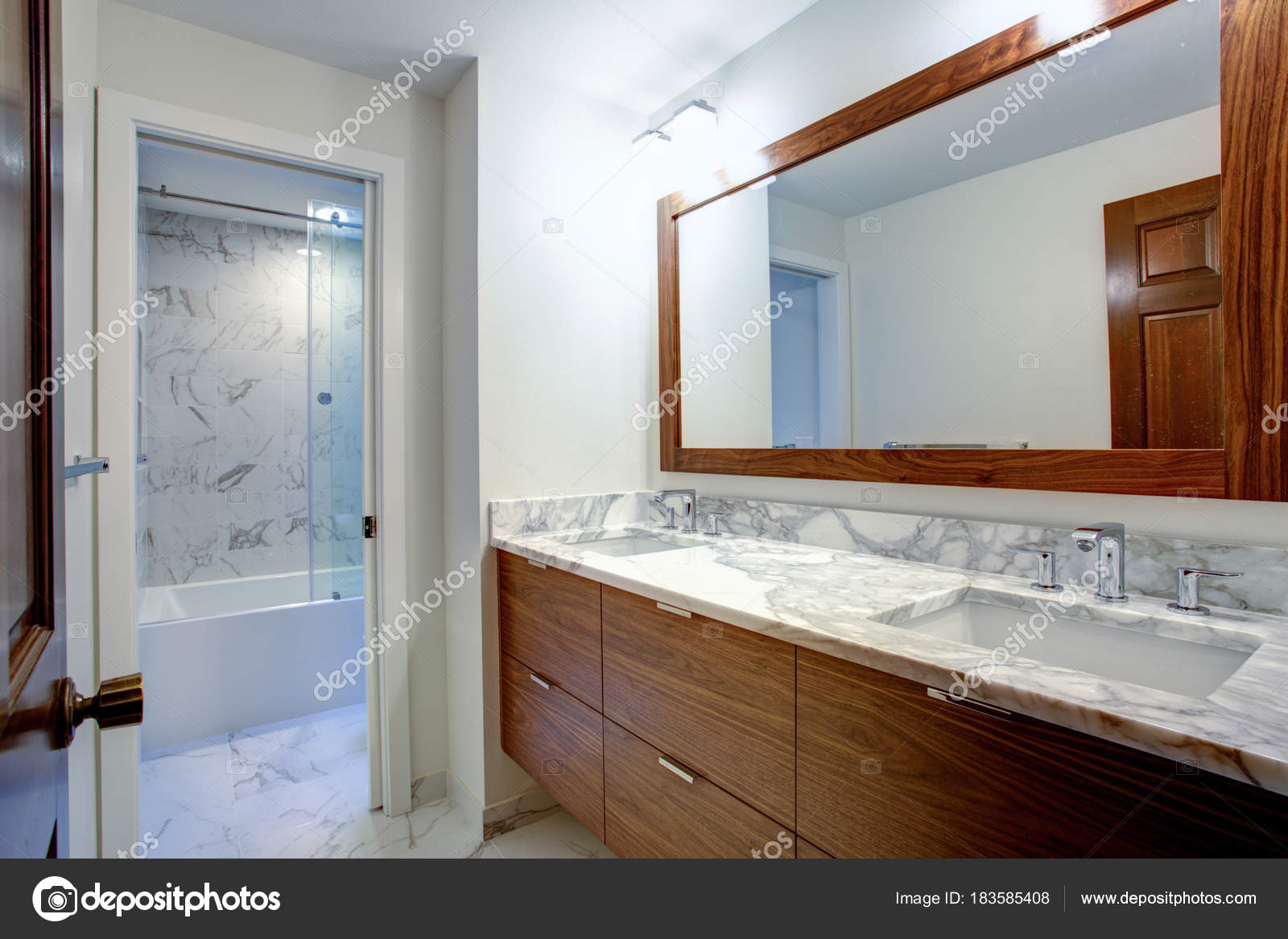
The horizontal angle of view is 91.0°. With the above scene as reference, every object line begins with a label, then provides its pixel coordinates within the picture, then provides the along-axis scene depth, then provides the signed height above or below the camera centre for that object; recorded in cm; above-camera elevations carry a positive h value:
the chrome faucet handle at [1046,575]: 117 -19
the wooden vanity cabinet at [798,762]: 65 -41
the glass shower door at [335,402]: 283 +40
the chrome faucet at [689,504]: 203 -9
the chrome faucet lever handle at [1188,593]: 100 -20
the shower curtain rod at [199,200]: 271 +133
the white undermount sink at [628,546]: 203 -23
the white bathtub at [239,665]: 243 -75
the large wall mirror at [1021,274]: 105 +41
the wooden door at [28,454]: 38 +2
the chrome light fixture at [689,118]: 196 +114
